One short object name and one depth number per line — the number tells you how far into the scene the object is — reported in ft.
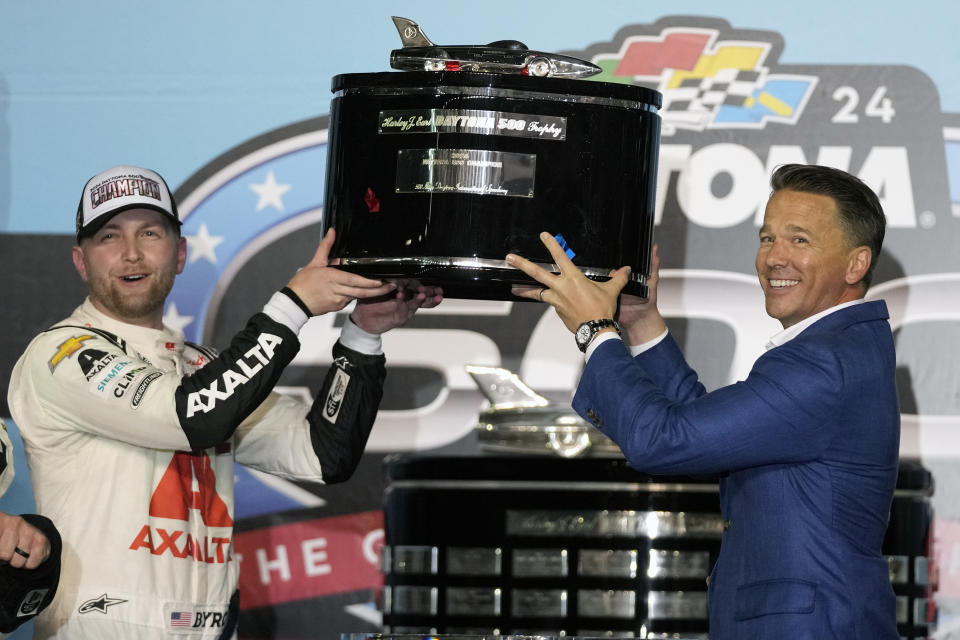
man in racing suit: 27.38
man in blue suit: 26.37
